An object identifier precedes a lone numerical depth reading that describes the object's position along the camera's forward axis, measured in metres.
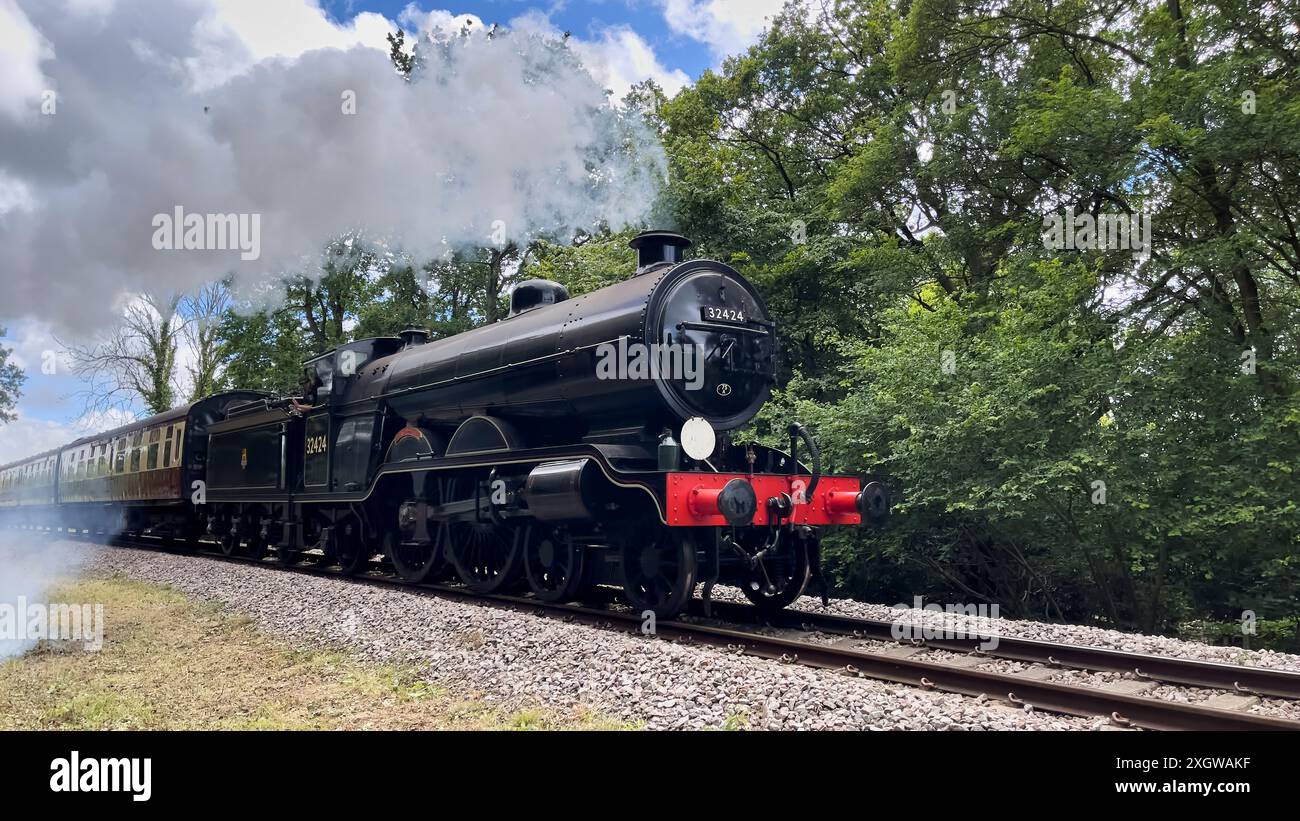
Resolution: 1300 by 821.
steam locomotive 7.78
